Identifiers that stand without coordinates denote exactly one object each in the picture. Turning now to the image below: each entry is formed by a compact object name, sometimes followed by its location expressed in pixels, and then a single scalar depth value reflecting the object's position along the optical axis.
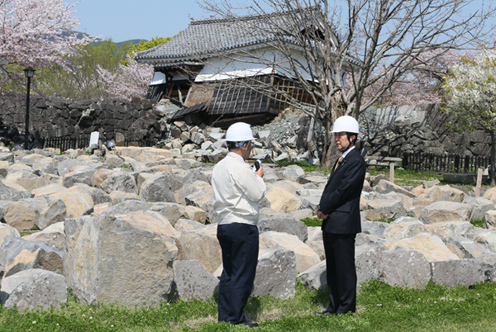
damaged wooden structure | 29.36
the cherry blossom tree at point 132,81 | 42.69
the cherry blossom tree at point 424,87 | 31.61
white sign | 23.68
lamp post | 22.02
